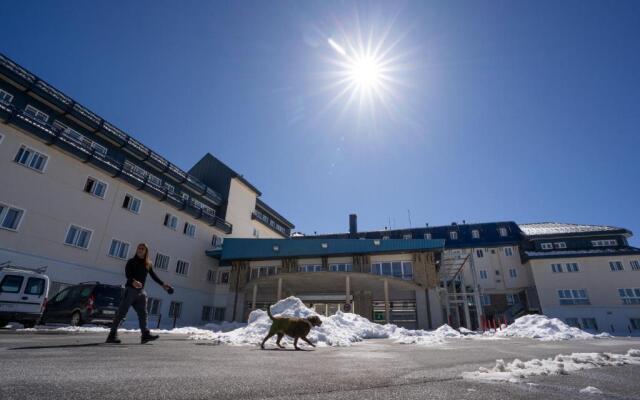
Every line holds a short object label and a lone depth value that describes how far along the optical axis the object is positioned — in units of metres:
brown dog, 6.84
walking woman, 5.64
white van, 9.91
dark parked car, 11.55
